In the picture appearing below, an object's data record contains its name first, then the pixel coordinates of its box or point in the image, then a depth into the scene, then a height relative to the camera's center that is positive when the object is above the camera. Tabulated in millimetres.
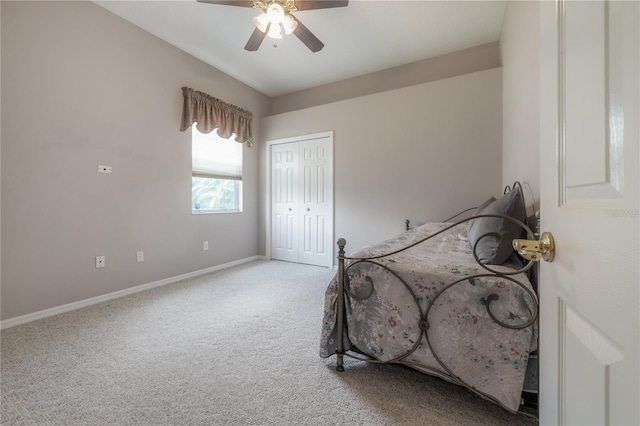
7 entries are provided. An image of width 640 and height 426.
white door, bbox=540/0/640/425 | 357 +1
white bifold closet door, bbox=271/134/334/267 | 3785 +197
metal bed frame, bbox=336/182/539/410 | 1051 -461
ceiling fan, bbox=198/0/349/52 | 2013 +1679
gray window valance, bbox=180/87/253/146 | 3137 +1358
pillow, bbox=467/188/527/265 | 1245 -98
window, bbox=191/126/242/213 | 3395 +576
